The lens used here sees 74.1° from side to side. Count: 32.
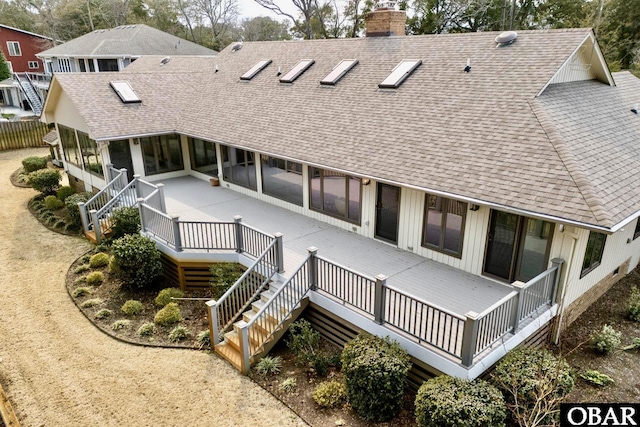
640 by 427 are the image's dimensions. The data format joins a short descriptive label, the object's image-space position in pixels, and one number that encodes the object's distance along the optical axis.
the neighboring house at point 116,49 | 36.16
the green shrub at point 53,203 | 17.72
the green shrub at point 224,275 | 10.52
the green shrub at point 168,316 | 10.23
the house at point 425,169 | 7.90
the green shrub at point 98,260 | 12.96
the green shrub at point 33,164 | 21.62
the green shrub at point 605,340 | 8.66
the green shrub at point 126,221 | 13.10
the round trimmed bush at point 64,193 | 18.25
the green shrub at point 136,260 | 11.18
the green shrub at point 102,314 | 10.54
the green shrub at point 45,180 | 18.91
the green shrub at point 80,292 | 11.51
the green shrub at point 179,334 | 9.71
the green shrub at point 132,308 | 10.70
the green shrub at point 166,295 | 10.94
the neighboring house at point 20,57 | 45.78
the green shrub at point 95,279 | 12.09
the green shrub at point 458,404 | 6.11
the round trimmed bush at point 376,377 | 6.98
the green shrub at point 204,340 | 9.44
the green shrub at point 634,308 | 9.77
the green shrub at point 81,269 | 12.82
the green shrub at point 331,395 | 7.66
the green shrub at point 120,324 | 10.12
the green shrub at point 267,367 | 8.53
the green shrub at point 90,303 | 11.06
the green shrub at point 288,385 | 8.09
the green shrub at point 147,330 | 9.90
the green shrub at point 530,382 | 6.53
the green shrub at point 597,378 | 7.93
